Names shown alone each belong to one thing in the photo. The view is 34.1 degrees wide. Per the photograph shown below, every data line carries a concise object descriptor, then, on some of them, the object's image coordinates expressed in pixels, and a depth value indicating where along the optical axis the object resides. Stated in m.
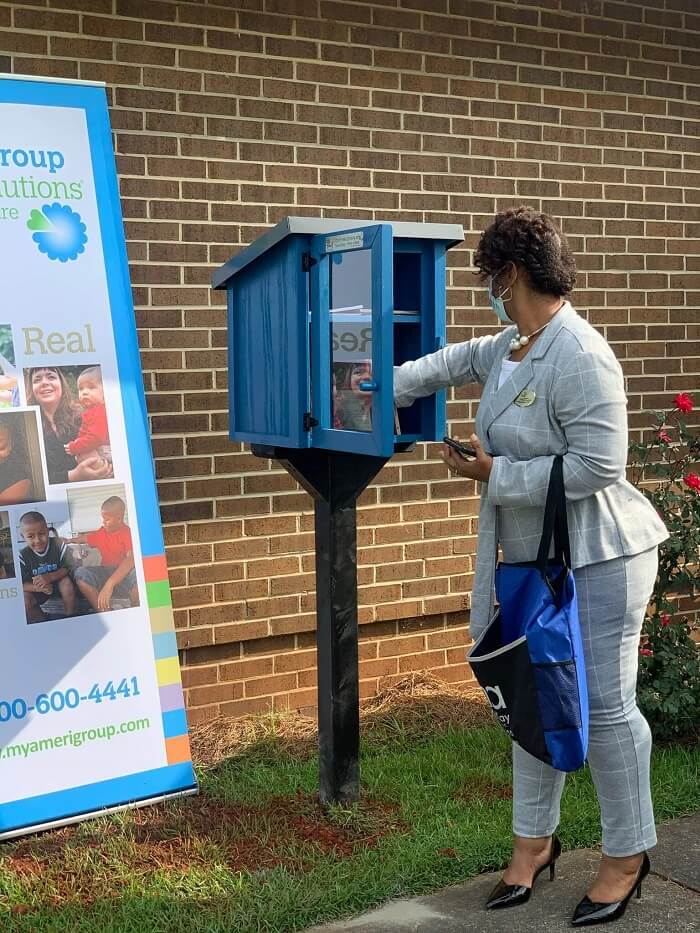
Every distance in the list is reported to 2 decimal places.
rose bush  4.94
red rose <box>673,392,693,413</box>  5.04
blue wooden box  3.47
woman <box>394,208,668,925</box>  3.27
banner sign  4.12
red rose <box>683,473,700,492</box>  5.02
